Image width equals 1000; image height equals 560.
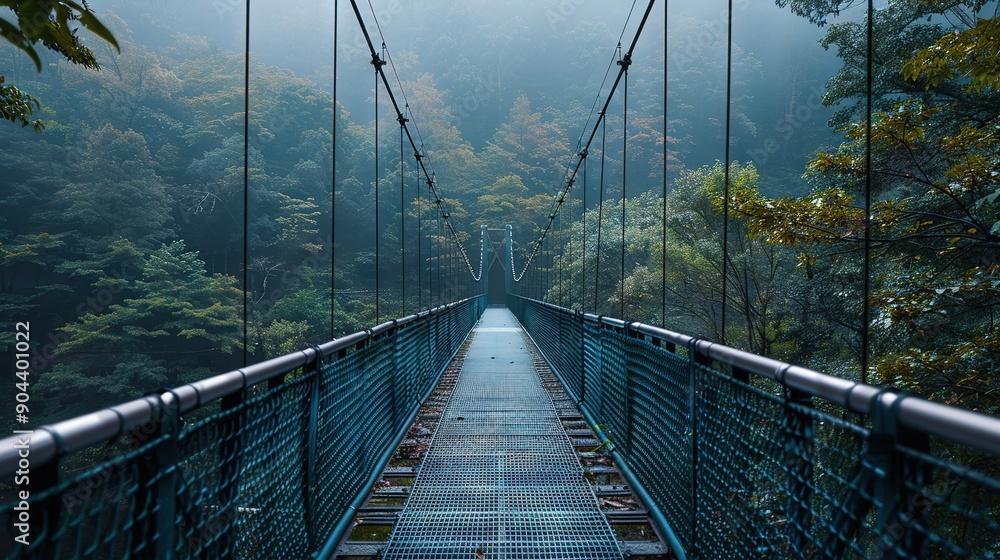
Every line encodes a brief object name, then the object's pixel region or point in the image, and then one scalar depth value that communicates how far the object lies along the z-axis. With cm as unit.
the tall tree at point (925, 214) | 336
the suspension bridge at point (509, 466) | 71
